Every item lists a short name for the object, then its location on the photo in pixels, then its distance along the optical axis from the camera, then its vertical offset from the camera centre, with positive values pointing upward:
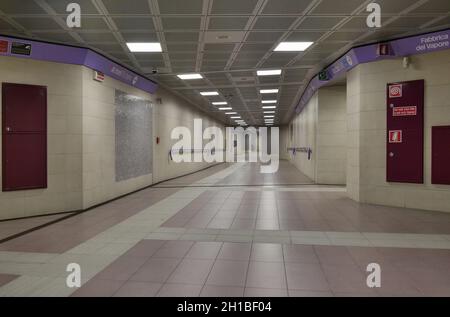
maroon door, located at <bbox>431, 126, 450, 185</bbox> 5.81 -0.10
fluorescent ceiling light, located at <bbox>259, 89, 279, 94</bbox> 11.37 +2.20
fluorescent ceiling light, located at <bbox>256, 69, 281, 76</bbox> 8.41 +2.14
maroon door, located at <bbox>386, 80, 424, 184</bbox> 6.11 +0.38
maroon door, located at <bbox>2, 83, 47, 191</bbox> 5.41 +0.26
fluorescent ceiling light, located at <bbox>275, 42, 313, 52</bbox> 6.18 +2.10
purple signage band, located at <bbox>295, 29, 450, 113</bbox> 5.61 +1.97
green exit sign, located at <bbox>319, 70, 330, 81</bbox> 8.36 +2.01
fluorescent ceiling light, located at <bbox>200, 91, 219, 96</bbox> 11.59 +2.17
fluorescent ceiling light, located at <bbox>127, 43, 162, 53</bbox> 6.06 +2.05
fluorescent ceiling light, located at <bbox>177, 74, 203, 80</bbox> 8.84 +2.13
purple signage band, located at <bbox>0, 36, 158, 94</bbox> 5.38 +1.81
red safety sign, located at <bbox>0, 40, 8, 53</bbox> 5.27 +1.76
